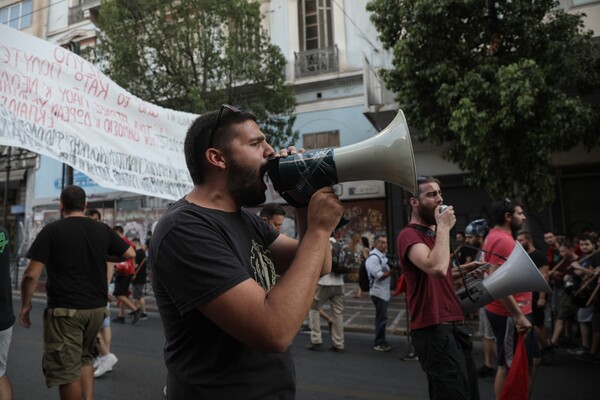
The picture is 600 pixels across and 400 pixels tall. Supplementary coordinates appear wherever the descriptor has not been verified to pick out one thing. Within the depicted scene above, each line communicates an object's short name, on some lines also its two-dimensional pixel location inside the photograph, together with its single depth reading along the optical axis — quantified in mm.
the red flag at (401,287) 4333
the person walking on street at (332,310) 6195
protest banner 2977
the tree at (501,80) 7246
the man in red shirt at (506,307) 3287
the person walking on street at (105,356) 4875
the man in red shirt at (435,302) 2518
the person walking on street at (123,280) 7938
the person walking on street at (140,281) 8930
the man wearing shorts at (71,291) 3234
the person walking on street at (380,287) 6316
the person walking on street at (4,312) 3139
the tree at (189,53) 11195
